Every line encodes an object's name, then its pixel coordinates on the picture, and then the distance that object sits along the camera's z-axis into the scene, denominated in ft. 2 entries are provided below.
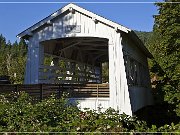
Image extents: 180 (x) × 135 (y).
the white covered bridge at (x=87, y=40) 45.16
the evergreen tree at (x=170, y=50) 56.44
